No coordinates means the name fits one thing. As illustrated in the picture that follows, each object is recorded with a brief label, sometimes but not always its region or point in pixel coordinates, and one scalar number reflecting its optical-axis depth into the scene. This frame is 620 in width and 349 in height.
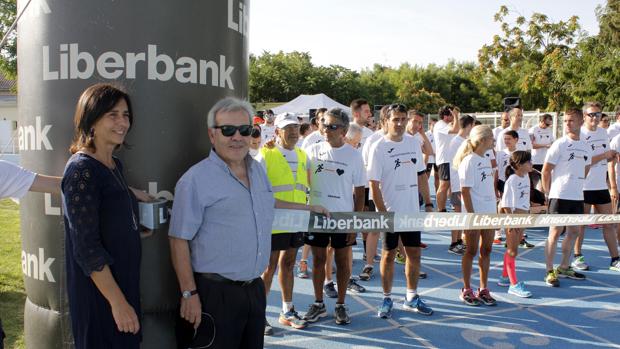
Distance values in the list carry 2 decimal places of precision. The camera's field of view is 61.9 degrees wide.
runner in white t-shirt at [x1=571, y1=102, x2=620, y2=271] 7.29
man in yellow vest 4.88
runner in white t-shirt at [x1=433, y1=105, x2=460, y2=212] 9.28
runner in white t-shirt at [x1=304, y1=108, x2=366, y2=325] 5.02
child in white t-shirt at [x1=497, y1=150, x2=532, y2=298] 6.17
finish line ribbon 3.76
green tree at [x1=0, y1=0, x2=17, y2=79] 11.59
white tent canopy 22.45
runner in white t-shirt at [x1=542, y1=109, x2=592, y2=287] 6.68
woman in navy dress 2.10
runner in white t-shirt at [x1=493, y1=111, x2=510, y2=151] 10.30
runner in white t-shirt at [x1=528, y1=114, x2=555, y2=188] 10.64
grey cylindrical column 2.64
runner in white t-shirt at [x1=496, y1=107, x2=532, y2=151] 9.21
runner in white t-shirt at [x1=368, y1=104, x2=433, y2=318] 5.28
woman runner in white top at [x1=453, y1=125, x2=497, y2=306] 5.55
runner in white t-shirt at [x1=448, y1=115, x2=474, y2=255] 8.28
